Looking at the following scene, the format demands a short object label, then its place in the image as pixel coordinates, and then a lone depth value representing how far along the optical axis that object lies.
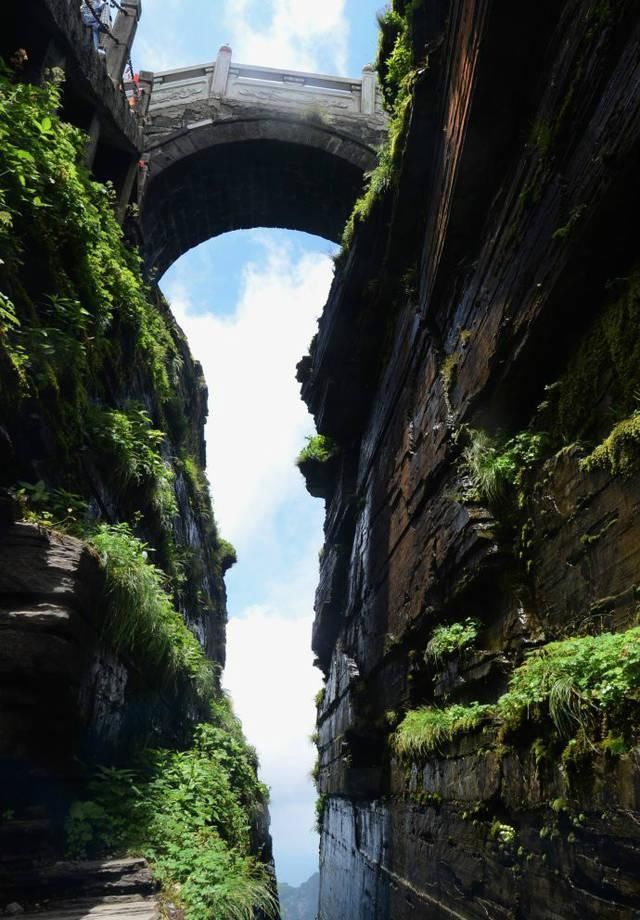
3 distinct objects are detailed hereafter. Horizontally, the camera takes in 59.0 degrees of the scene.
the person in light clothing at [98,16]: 11.88
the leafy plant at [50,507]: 4.93
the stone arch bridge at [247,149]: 14.79
